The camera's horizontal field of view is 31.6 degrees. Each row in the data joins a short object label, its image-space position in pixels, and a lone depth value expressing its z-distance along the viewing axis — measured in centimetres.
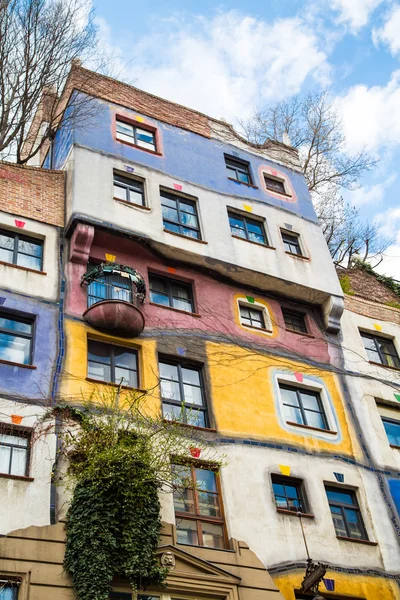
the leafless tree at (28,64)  1791
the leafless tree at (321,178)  3222
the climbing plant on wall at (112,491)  1148
